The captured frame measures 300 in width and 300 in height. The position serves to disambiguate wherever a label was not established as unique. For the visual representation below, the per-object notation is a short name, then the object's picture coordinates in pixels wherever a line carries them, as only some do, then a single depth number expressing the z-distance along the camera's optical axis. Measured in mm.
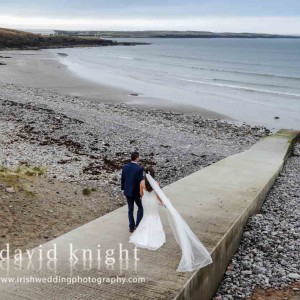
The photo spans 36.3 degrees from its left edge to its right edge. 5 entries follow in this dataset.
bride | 7340
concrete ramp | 6508
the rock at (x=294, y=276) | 8516
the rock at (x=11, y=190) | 11341
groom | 8438
